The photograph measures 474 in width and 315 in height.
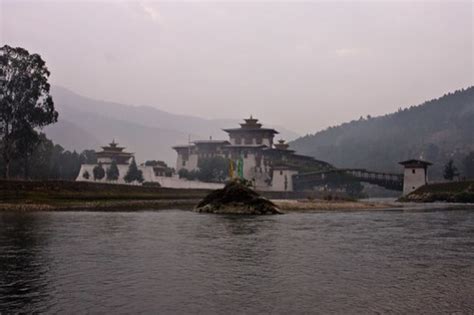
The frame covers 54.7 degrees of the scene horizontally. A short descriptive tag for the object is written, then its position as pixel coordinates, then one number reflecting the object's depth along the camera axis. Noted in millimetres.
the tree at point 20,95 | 60281
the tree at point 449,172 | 101188
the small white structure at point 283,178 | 112438
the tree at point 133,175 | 99812
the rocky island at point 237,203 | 44656
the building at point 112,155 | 116500
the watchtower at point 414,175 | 96938
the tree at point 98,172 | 102312
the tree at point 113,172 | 103312
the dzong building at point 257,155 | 115062
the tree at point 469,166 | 129288
